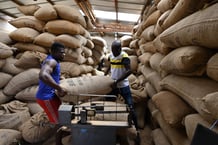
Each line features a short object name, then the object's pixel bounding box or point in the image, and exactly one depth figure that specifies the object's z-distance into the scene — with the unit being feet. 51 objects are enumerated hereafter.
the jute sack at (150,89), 6.80
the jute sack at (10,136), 5.58
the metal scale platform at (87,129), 4.01
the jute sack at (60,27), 8.69
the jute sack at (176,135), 3.73
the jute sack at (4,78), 7.91
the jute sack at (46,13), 8.60
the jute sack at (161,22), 5.35
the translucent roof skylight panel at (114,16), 15.70
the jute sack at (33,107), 7.47
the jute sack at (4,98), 7.77
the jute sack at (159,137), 4.98
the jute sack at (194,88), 2.90
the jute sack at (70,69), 8.97
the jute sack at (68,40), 8.52
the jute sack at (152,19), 7.23
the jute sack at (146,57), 7.80
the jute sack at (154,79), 5.91
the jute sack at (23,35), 8.64
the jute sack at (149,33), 7.18
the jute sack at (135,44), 11.46
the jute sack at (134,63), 11.58
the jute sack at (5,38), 8.81
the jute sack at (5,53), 7.78
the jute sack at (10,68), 8.31
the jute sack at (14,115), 6.44
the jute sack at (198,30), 2.73
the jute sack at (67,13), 8.90
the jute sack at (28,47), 8.76
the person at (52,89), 5.08
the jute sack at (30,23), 9.17
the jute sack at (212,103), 2.24
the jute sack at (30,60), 8.05
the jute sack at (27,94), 7.65
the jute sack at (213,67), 2.71
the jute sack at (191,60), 3.18
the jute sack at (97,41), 14.15
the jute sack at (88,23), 11.71
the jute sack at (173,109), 3.69
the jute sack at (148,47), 7.47
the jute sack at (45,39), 8.54
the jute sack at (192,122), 2.82
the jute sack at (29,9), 10.10
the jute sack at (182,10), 3.62
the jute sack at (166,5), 5.04
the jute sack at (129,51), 13.01
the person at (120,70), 6.77
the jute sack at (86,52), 11.13
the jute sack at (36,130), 6.15
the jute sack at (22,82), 7.85
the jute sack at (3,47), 7.76
